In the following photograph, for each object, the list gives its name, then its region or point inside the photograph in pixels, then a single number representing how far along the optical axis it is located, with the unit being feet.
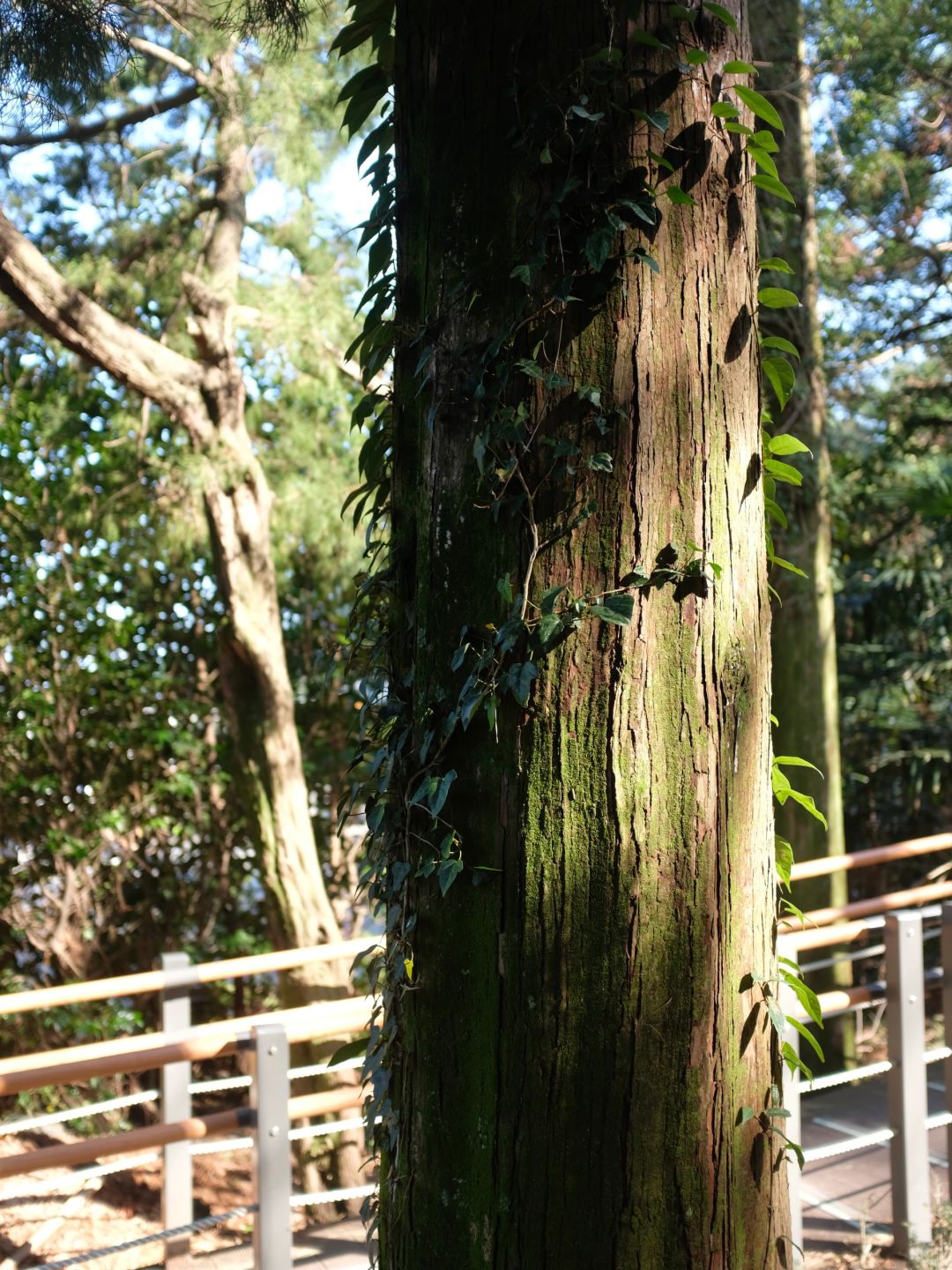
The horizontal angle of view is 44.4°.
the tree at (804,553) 18.02
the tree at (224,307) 16.88
